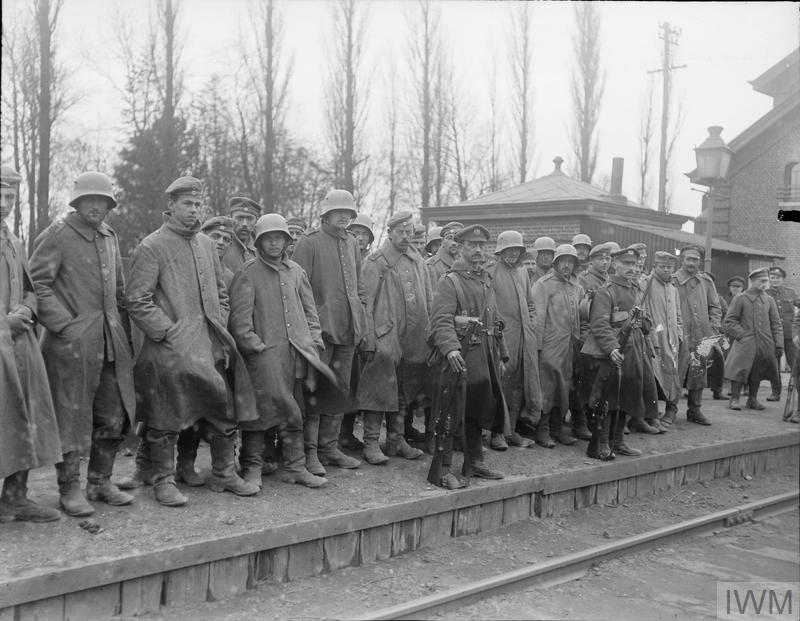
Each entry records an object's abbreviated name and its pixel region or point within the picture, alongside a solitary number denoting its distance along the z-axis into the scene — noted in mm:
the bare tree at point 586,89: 13500
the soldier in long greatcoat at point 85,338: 5328
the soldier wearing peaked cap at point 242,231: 7700
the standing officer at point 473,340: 6992
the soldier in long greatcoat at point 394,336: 7402
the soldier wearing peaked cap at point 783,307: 12408
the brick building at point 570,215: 18031
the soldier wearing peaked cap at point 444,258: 8688
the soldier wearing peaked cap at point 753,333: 12258
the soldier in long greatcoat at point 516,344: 8336
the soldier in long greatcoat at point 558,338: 8859
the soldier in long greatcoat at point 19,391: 4891
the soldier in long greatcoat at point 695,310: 10820
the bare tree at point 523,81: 14912
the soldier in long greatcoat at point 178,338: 5711
